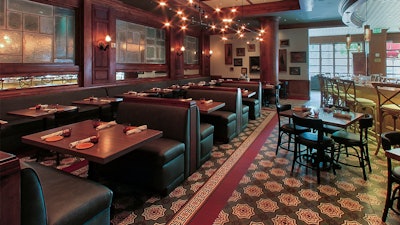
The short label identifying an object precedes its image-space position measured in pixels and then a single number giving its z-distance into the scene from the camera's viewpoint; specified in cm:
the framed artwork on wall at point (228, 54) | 1248
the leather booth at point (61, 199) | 138
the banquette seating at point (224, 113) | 494
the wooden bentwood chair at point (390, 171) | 228
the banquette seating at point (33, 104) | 440
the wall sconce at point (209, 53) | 1290
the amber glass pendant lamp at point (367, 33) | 615
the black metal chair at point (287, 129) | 376
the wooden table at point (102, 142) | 208
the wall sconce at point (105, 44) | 688
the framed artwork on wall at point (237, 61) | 1235
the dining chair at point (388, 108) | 403
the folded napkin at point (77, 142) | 224
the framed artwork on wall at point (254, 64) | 1196
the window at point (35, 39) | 507
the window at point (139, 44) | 784
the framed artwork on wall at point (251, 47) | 1196
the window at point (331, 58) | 1500
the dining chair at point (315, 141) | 313
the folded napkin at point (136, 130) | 265
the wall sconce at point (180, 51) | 1030
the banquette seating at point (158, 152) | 288
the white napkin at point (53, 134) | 246
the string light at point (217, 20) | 889
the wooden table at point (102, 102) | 514
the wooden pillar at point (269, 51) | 930
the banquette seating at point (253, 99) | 705
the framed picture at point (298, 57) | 1112
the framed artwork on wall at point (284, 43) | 1146
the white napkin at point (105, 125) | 288
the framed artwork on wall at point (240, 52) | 1223
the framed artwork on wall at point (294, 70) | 1137
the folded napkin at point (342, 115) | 344
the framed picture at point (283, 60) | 1154
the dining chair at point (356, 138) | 325
